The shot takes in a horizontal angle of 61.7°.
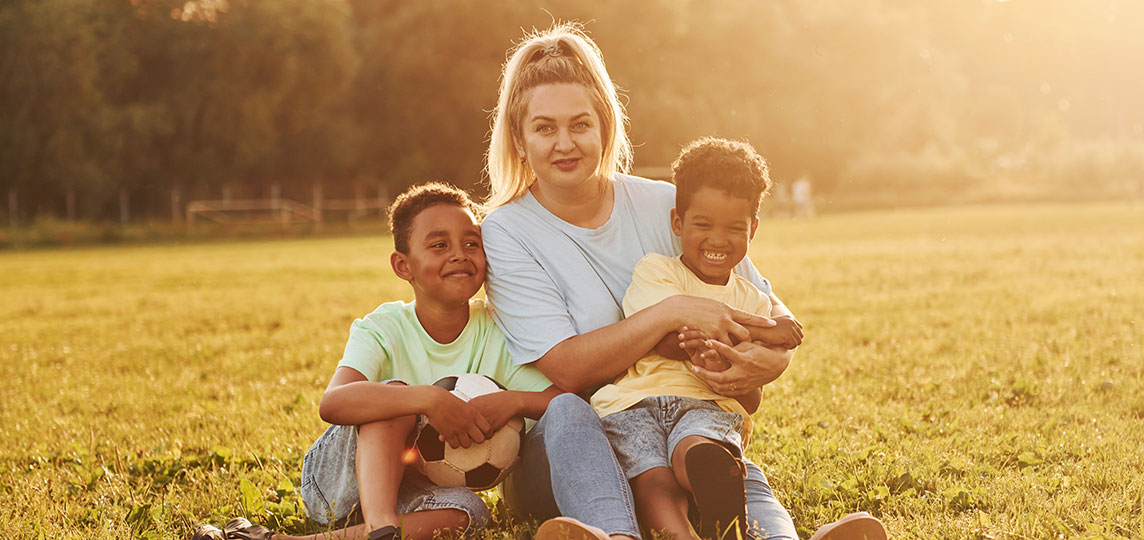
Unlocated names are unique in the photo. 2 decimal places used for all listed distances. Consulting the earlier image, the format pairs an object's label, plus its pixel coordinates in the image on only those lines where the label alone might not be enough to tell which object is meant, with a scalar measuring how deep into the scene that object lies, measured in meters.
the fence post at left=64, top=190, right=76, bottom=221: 38.52
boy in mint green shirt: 3.22
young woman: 3.10
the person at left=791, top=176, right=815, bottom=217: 40.16
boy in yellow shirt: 2.93
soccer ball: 3.40
